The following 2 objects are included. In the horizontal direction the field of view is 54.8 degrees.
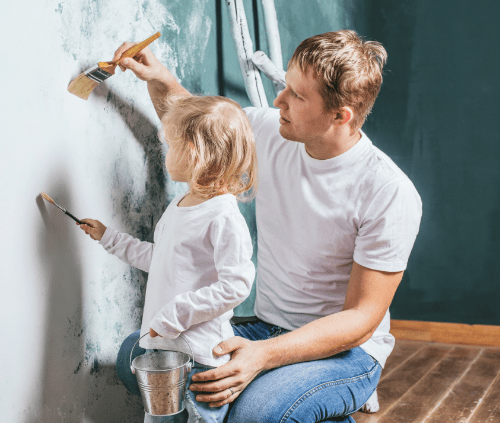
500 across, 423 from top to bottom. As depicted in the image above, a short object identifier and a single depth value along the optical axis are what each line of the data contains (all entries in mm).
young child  1015
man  1115
